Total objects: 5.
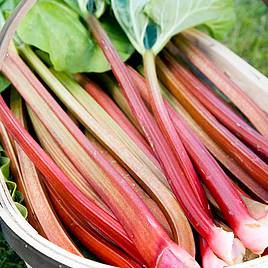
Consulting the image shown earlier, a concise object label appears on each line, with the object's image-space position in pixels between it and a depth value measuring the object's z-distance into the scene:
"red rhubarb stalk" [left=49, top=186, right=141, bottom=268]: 0.85
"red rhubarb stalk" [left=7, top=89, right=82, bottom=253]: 0.87
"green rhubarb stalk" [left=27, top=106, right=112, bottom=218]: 0.91
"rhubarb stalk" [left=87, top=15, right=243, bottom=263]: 0.81
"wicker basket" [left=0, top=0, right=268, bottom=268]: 0.79
